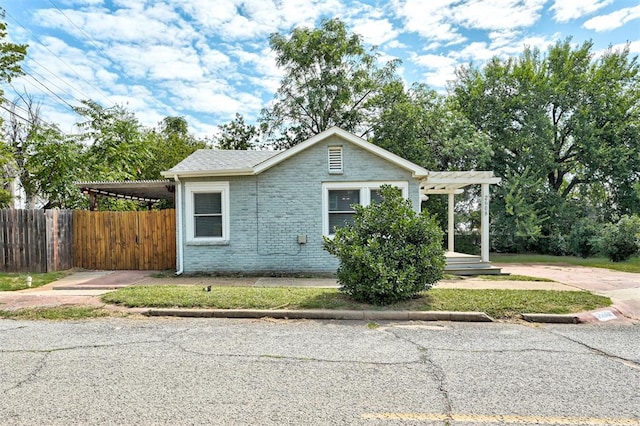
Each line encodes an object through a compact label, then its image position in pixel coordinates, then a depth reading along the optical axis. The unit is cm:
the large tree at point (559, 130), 2077
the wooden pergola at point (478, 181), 1220
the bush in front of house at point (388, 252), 696
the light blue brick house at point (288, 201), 1131
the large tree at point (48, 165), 1540
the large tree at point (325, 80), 2614
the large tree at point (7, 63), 1450
